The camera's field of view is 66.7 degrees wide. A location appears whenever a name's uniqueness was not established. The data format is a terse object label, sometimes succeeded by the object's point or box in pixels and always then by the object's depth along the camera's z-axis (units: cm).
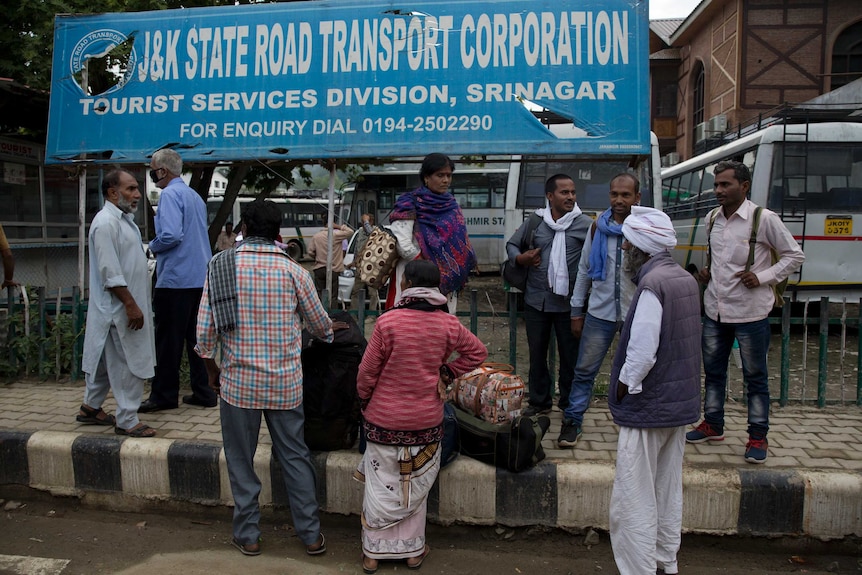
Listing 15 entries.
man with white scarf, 432
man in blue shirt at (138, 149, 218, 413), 448
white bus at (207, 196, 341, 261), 2855
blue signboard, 473
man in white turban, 284
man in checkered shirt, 316
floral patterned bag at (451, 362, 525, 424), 372
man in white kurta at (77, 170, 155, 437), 410
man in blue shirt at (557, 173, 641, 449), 396
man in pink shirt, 390
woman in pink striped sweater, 309
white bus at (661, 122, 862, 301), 911
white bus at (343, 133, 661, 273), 1880
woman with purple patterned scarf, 406
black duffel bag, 362
